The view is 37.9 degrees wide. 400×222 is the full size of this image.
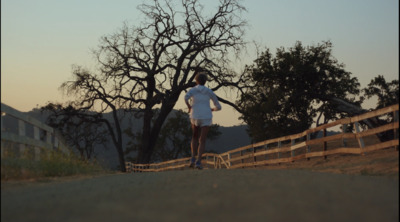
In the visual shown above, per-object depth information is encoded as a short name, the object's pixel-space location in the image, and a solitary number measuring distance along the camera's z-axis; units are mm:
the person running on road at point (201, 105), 14016
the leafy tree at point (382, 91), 35531
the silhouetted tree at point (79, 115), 39500
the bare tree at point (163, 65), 37844
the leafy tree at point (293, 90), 35375
